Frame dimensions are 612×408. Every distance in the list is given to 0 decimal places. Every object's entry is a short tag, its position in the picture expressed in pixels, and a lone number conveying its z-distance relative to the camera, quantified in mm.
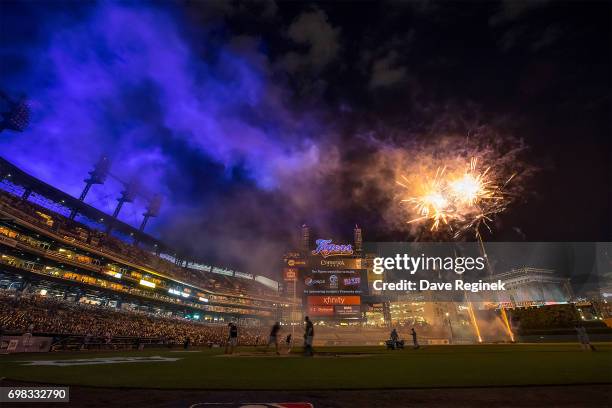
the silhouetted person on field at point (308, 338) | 16531
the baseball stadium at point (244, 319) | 6270
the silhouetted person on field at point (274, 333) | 18081
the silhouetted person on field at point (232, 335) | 19439
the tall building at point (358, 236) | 122062
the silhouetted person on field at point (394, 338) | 26067
